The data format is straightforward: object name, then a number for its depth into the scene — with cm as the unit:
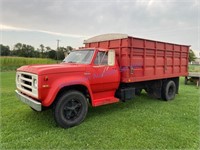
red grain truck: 442
